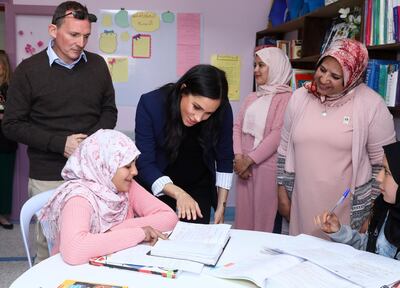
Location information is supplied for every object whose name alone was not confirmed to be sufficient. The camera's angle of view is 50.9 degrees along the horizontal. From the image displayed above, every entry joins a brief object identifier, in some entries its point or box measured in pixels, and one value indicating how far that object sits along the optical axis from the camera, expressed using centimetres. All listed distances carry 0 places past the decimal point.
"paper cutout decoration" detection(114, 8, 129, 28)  366
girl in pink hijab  129
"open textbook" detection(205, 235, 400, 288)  108
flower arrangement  251
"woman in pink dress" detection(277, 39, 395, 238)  183
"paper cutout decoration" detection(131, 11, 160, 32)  369
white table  108
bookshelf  231
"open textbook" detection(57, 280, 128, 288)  104
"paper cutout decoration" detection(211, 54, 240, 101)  387
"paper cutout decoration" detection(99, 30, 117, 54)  367
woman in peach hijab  272
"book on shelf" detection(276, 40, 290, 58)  345
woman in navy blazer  161
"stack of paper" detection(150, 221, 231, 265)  120
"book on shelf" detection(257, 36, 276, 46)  365
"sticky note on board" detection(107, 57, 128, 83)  371
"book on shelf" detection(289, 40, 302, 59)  328
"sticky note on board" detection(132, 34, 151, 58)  371
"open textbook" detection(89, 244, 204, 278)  113
